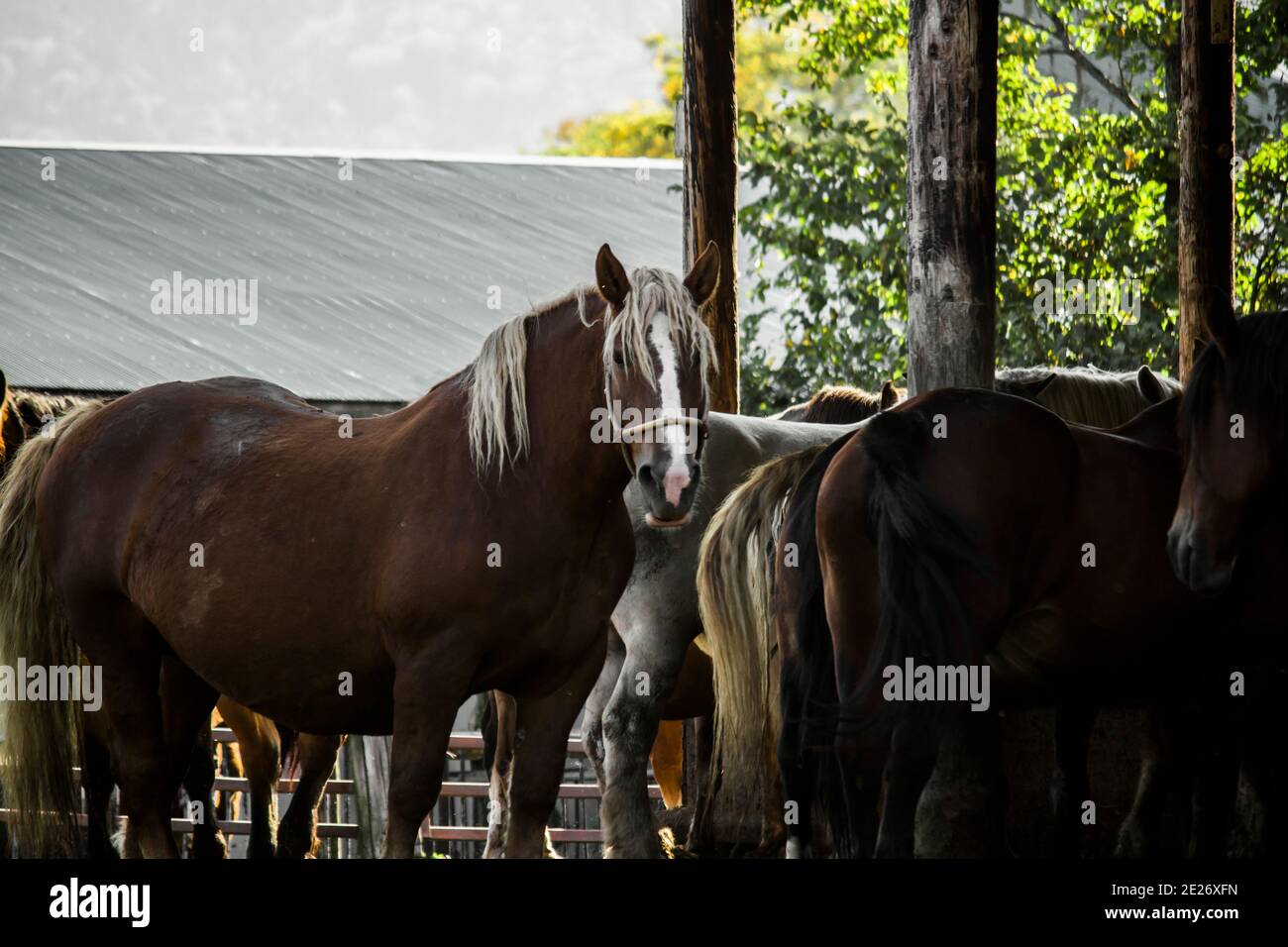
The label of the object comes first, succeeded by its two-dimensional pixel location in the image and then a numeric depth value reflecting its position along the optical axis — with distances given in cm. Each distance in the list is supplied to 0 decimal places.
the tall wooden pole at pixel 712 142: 1989
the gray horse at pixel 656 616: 1409
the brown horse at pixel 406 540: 1010
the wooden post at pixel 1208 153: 2016
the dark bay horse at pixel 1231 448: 1093
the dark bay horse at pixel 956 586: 1050
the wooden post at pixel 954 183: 1374
